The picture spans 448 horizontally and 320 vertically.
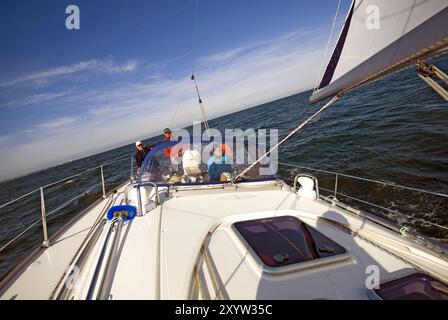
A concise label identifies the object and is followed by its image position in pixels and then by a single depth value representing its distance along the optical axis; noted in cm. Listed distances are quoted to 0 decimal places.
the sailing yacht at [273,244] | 166
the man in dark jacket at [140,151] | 673
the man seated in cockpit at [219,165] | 479
